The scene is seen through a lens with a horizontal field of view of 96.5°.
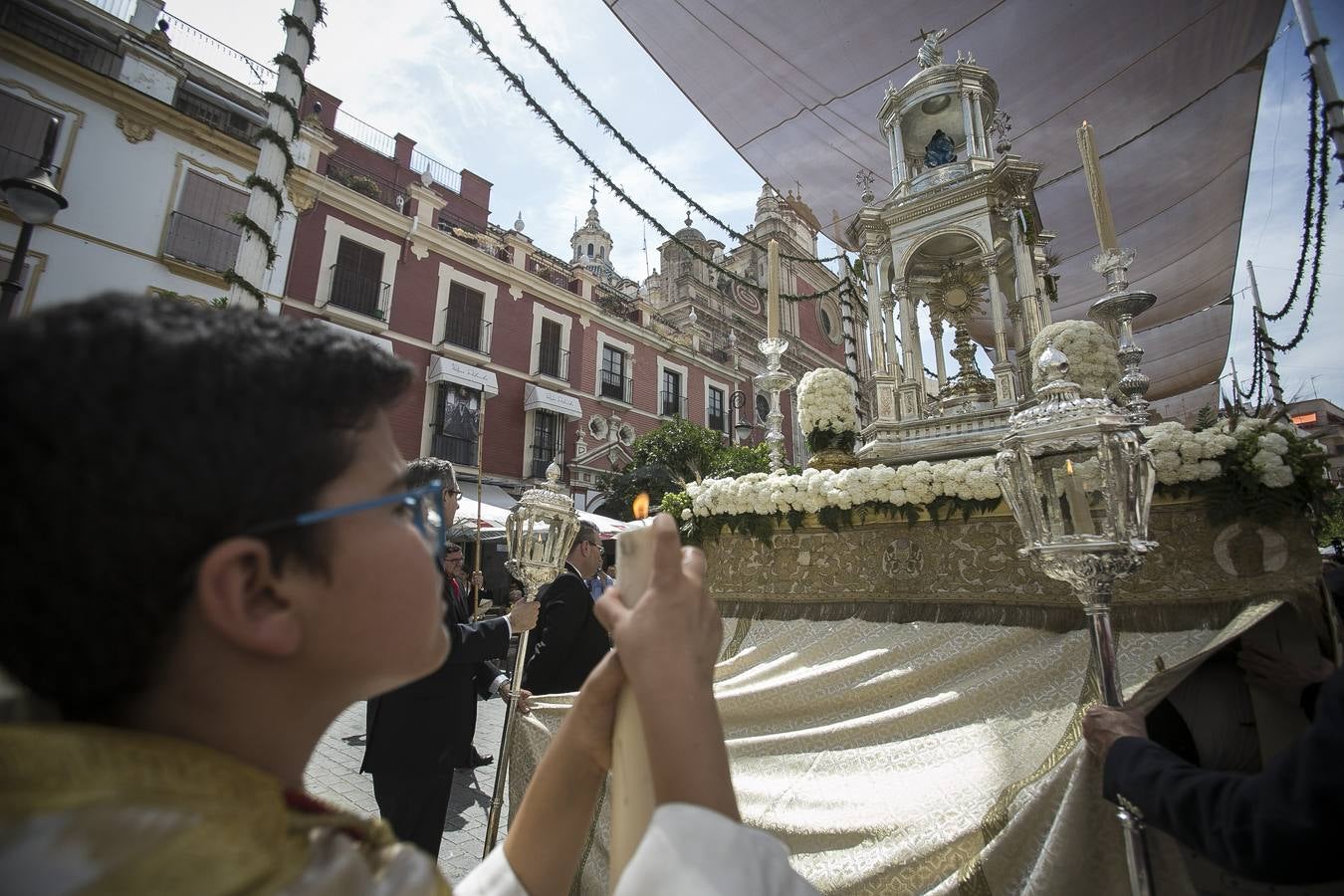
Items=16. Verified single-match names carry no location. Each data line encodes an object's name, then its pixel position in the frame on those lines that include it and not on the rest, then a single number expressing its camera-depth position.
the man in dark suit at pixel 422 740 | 2.71
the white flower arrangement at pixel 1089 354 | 3.26
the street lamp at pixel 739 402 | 26.00
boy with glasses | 0.50
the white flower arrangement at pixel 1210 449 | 2.21
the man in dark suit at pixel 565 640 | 3.54
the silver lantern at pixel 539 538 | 3.24
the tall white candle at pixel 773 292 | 4.45
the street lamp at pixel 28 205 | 5.10
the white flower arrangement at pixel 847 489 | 2.94
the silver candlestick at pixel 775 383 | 4.38
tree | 17.23
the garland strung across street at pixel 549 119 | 4.93
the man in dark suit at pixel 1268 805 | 0.99
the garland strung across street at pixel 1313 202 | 4.88
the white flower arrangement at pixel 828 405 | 4.11
